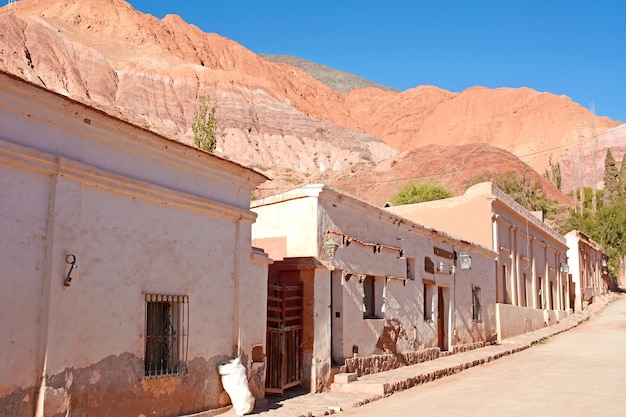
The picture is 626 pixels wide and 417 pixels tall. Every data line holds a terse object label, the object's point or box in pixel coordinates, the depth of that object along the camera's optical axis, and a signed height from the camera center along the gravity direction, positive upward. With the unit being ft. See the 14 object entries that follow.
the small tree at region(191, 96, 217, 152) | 110.73 +27.59
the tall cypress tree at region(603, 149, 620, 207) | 255.91 +46.06
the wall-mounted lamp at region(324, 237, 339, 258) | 41.06 +3.16
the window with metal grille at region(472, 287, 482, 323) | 69.62 -0.81
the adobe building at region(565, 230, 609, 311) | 137.80 +6.42
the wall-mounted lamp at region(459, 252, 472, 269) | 63.67 +3.50
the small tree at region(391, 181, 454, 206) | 149.18 +23.85
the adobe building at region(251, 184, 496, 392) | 38.93 +0.75
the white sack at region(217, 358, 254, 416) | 30.78 -4.23
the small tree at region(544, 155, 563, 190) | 290.15 +54.22
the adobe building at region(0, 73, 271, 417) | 22.06 +1.20
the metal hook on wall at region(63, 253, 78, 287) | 23.25 +1.11
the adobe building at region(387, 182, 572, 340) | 81.10 +7.99
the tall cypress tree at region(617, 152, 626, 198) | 255.50 +46.70
